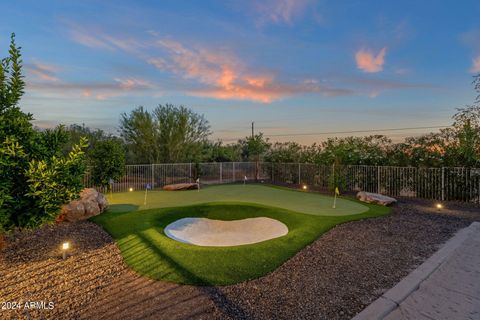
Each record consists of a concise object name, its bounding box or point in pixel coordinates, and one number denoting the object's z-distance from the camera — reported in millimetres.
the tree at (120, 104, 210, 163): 19797
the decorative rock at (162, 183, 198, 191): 14467
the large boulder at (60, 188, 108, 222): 7430
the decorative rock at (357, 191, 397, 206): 9820
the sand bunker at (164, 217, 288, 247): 6512
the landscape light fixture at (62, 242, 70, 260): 4730
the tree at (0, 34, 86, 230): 3227
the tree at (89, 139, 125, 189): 10453
